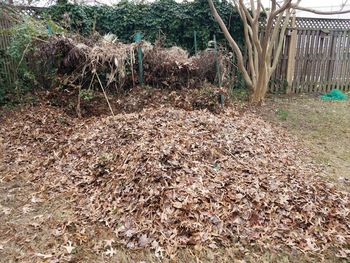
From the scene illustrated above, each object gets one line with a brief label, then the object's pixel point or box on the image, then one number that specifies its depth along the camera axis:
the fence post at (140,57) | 5.69
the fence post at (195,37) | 7.08
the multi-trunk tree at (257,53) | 5.71
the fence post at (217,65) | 5.83
